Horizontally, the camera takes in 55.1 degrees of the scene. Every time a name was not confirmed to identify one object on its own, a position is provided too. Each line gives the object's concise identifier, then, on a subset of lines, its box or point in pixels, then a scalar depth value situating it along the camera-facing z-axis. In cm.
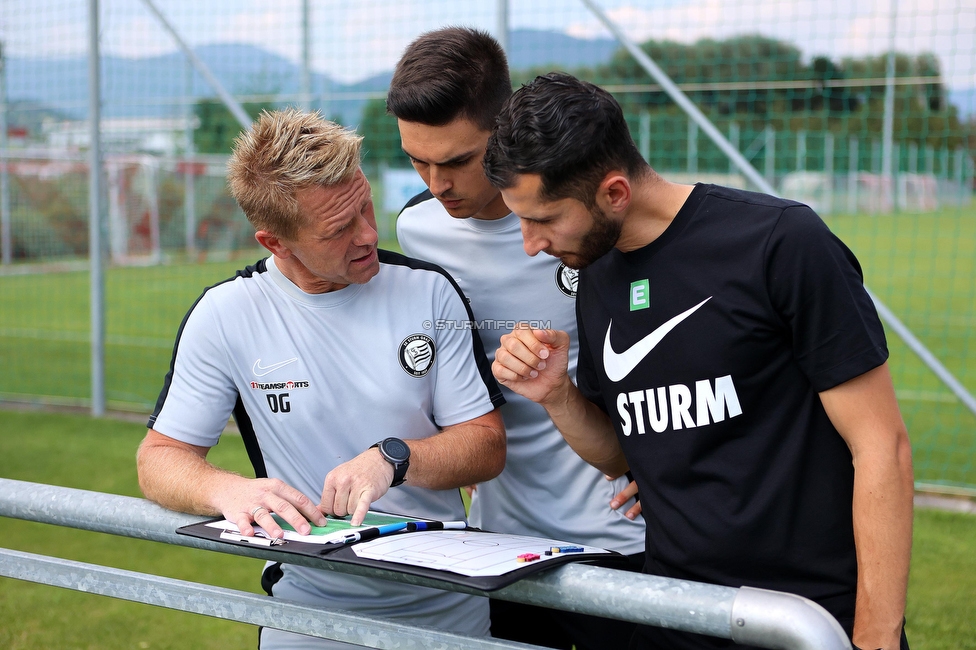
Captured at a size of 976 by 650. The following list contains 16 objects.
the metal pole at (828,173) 1909
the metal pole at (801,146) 1877
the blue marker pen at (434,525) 152
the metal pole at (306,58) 785
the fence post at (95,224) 739
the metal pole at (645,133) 1479
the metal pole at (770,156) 2012
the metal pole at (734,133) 1509
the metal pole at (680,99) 523
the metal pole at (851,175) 2042
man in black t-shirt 154
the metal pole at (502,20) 561
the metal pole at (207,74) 652
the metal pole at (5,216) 1260
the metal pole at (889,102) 626
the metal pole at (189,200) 1431
